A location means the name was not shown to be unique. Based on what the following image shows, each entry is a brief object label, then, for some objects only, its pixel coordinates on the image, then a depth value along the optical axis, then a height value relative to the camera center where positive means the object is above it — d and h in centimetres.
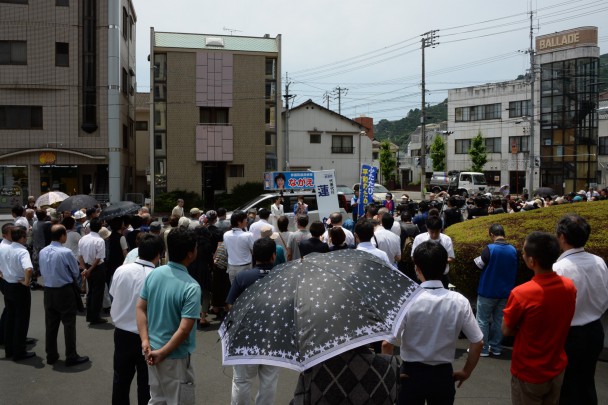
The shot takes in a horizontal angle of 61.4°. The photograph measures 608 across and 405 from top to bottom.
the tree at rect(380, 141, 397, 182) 5872 +169
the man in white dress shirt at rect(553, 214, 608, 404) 418 -108
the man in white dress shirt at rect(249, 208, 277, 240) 851 -85
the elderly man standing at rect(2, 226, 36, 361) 666 -150
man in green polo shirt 384 -109
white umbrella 1421 -61
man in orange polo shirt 357 -101
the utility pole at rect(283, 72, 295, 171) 3650 +408
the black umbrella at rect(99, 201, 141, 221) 1158 -76
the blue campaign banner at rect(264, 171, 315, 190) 1992 -10
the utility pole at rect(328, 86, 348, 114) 6419 +1068
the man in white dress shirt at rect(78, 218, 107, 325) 826 -148
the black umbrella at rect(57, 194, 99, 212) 1216 -64
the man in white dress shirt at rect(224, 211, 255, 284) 804 -107
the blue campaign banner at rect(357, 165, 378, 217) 1540 -19
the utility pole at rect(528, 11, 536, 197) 3509 +651
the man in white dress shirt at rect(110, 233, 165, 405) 463 -132
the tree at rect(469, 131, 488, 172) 4744 +229
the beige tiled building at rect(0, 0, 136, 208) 2872 +492
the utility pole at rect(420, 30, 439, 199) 3519 +553
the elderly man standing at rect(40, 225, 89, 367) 647 -151
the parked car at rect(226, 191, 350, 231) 1802 -88
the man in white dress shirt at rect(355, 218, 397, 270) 588 -68
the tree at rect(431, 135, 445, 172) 5244 +252
